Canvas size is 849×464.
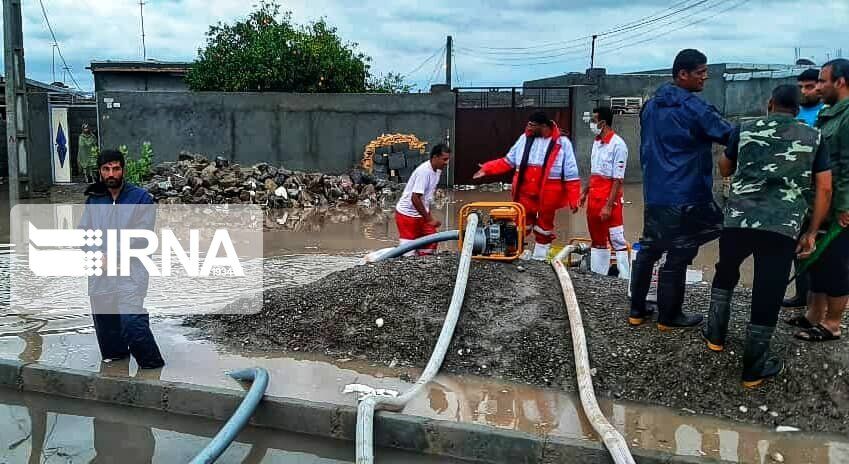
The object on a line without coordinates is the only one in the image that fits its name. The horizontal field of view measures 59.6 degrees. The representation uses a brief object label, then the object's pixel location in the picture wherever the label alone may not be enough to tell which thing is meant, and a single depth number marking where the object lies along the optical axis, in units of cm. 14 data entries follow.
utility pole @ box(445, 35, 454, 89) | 3061
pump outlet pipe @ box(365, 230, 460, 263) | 732
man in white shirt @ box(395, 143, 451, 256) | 786
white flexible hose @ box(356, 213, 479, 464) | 409
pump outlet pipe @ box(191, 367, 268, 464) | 390
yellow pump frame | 693
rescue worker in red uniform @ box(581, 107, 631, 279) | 749
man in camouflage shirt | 452
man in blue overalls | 525
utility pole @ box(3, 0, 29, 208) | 1580
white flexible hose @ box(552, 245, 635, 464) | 394
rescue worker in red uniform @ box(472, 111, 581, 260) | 784
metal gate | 2009
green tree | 2283
